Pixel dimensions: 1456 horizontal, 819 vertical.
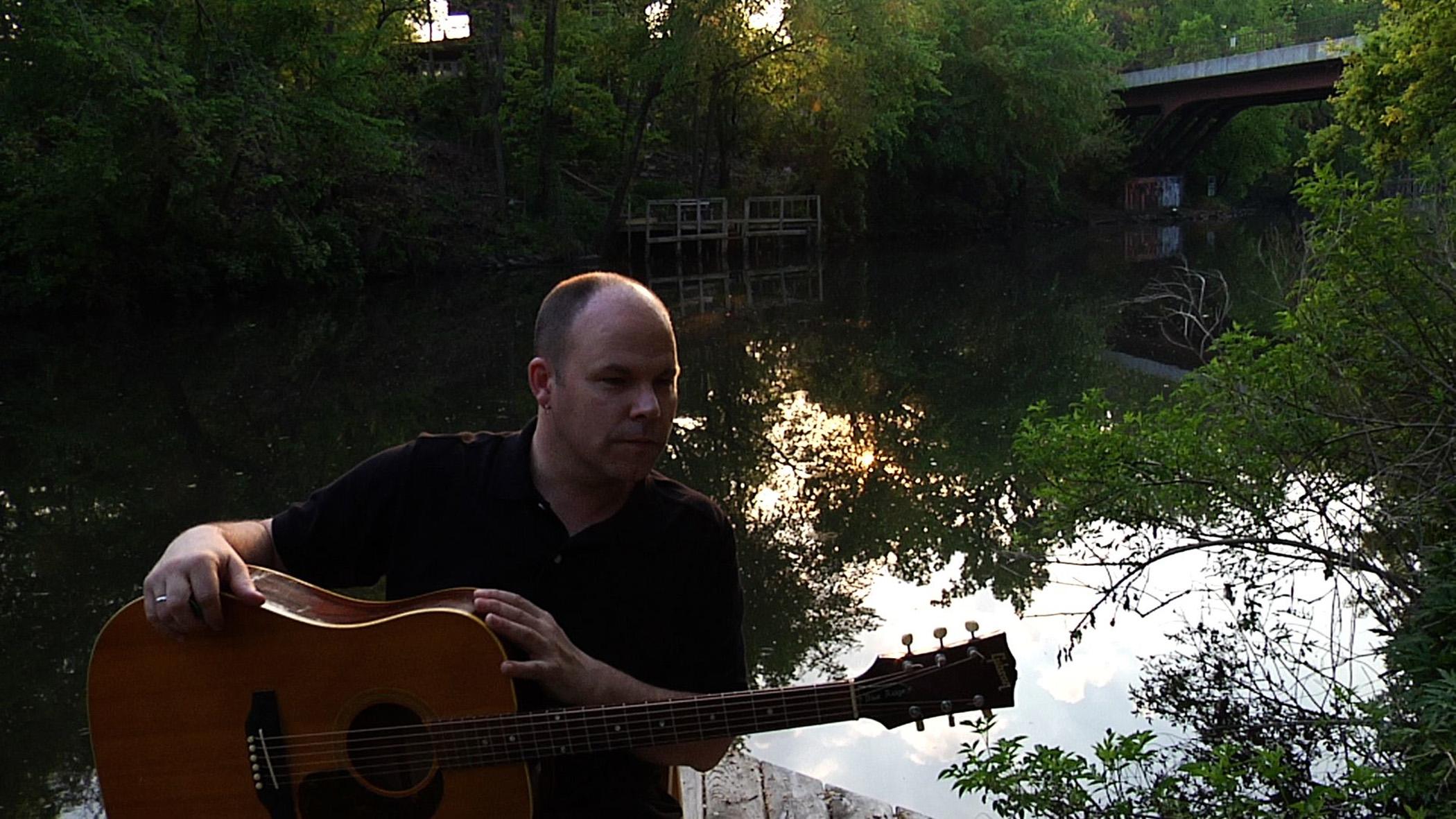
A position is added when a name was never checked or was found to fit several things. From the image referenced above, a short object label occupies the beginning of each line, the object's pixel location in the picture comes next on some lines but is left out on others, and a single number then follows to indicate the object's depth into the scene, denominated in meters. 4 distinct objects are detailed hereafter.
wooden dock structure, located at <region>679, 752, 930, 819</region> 3.72
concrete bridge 36.88
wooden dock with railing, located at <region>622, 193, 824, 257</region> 30.11
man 2.29
